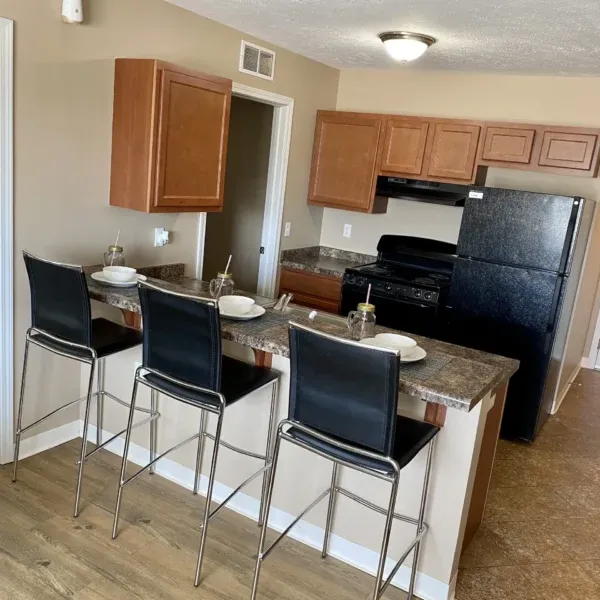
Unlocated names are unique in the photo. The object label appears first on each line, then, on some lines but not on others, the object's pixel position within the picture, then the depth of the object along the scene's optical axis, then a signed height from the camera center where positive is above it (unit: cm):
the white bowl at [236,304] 248 -56
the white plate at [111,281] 278 -57
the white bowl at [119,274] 279 -54
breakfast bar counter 212 -106
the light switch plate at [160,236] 343 -42
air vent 364 +70
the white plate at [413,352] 213 -59
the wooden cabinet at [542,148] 368 +37
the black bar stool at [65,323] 242 -72
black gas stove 397 -62
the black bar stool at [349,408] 176 -69
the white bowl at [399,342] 218 -57
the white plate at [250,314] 242 -58
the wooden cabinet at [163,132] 284 +16
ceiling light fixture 315 +77
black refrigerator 350 -48
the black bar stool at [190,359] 209 -70
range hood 413 +2
